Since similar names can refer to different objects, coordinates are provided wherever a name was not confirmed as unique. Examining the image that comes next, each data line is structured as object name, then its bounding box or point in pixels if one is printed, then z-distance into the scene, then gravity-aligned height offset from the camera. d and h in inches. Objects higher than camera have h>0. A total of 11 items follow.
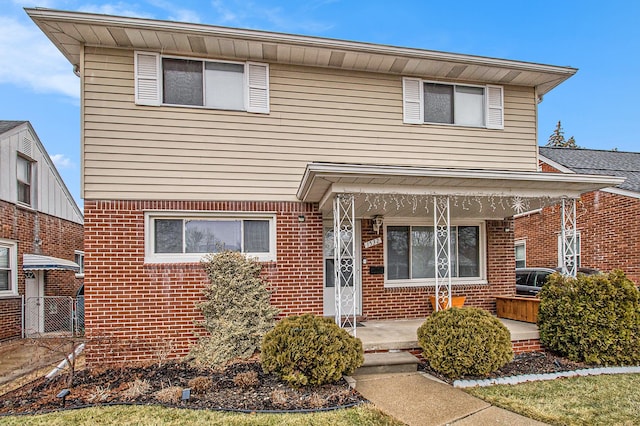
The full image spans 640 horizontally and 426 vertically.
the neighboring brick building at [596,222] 418.9 +7.0
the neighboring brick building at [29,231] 379.0 +1.1
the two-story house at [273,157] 244.7 +54.0
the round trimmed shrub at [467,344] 204.1 -63.7
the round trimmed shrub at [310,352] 190.4 -62.9
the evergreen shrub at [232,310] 243.9 -53.1
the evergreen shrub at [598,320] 228.7 -57.2
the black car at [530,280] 409.4 -58.1
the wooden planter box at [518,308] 288.4 -64.5
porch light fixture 311.9 +4.9
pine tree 1405.0 +335.5
